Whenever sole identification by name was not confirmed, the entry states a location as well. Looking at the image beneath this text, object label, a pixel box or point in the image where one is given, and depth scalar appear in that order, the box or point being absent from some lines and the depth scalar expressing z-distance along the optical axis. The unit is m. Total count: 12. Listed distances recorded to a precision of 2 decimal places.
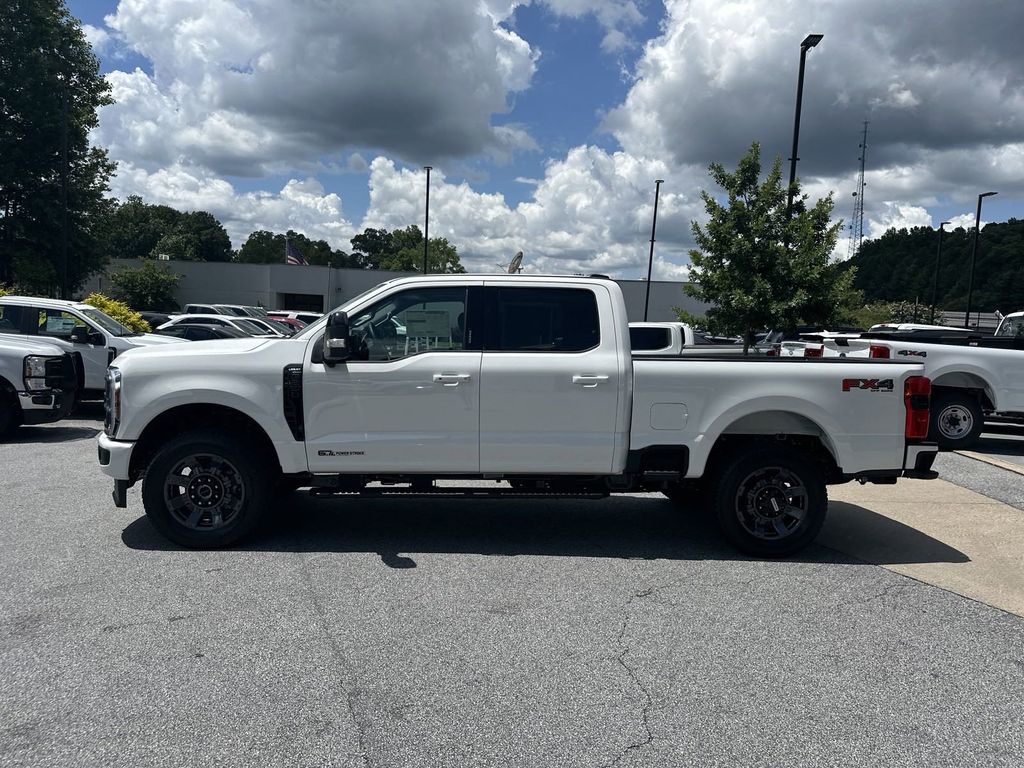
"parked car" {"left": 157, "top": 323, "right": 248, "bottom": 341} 17.84
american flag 42.50
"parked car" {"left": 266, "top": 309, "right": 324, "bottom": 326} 32.81
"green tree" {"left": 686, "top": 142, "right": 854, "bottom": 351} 16.42
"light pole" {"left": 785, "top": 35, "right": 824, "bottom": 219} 16.70
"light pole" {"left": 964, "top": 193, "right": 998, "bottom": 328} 38.50
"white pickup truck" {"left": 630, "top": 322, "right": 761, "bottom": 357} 12.13
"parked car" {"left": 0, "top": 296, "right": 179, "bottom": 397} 11.75
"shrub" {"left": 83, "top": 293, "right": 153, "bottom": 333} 18.16
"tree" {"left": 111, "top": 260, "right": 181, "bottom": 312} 41.81
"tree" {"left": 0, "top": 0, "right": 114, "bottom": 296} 26.83
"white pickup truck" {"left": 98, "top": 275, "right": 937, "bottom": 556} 5.61
